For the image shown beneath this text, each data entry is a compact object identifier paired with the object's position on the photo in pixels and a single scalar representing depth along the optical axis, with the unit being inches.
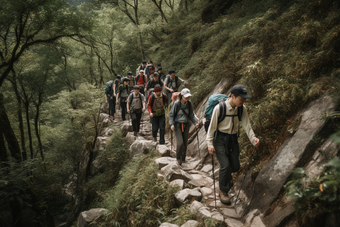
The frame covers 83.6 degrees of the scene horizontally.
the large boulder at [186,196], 176.9
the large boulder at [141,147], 314.2
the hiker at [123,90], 411.8
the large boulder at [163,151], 277.5
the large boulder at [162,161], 244.5
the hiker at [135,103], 335.3
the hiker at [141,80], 447.5
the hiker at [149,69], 487.8
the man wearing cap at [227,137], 152.1
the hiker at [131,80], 441.7
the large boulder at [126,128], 431.5
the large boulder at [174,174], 210.4
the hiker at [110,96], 482.9
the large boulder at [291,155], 134.0
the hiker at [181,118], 234.4
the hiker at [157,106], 291.9
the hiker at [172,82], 358.2
